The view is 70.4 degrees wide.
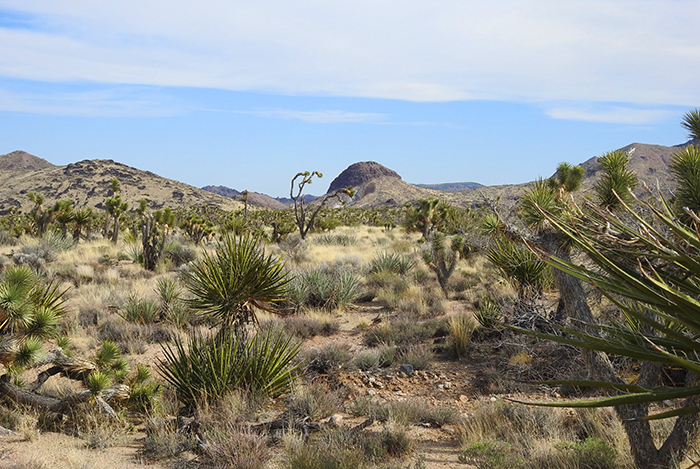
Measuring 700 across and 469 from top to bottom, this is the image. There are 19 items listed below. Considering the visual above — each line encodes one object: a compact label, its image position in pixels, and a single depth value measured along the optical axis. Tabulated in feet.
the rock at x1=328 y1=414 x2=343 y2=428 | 18.71
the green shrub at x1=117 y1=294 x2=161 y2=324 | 33.81
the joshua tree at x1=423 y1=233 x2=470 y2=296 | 42.91
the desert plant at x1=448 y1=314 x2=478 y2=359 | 28.04
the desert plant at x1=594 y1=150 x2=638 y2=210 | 22.97
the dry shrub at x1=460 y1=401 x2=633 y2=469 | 13.98
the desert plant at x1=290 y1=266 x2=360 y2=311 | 39.11
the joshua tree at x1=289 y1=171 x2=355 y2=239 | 79.97
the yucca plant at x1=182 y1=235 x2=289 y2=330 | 19.43
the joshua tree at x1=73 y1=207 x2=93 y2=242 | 79.71
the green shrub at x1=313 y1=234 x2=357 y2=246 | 83.13
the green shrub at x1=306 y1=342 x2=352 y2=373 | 25.57
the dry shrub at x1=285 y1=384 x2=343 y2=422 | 18.98
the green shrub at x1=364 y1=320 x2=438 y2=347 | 30.60
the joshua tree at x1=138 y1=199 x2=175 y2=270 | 56.70
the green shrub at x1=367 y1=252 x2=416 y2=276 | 51.91
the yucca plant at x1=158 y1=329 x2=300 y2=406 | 18.52
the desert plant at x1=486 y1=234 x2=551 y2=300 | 29.91
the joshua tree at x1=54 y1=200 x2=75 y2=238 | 76.89
